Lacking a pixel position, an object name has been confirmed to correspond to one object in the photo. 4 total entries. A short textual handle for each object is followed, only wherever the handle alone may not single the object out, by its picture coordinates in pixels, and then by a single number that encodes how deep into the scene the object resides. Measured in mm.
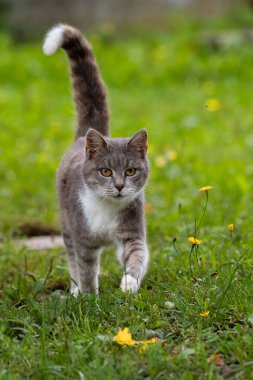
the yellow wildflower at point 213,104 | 15915
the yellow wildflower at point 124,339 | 6793
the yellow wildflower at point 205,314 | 7414
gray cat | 9398
